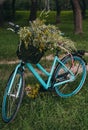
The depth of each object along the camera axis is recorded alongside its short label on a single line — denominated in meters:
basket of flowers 4.31
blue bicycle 4.14
